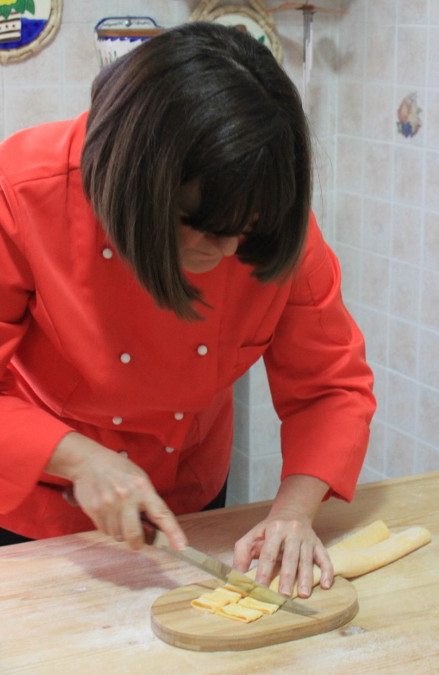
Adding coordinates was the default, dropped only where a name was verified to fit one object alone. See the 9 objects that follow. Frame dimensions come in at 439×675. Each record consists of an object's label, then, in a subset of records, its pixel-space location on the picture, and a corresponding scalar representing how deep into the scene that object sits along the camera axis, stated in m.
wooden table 1.81
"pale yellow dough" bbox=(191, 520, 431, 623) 1.90
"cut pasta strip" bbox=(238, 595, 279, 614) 1.90
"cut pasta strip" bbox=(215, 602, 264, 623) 1.88
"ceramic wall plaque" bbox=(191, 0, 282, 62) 3.09
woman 1.78
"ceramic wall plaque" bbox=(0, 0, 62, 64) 2.96
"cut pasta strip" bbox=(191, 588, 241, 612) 1.90
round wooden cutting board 1.84
